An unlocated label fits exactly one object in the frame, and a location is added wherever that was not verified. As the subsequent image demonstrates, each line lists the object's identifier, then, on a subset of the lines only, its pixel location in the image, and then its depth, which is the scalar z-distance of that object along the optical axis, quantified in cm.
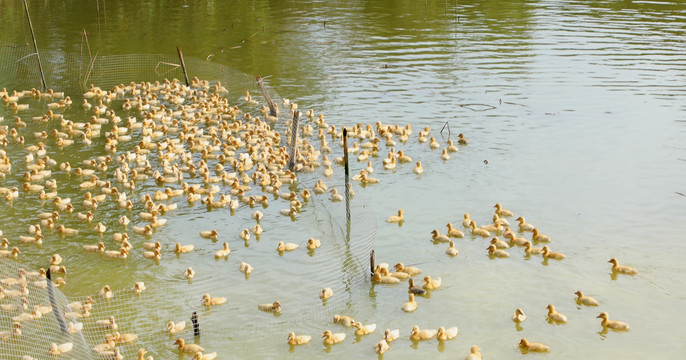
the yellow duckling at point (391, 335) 1293
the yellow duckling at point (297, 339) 1302
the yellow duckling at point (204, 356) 1234
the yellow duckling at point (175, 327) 1324
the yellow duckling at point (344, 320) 1340
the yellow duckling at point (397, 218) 1748
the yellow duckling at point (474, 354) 1239
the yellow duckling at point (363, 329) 1320
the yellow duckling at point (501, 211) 1756
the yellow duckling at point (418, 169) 2017
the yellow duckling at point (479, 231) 1667
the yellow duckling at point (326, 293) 1427
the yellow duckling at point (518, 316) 1358
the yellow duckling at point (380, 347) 1273
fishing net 1324
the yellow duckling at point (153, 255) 1580
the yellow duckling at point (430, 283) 1458
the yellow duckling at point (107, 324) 1330
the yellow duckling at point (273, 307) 1395
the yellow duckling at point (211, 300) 1408
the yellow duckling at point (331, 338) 1298
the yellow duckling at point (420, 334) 1300
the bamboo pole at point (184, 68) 2680
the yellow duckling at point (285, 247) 1620
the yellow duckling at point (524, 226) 1683
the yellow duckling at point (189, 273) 1507
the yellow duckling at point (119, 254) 1590
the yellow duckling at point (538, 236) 1640
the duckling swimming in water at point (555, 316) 1352
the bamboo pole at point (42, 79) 2694
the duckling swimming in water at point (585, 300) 1409
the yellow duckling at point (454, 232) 1662
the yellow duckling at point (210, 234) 1661
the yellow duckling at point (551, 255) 1570
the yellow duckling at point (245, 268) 1531
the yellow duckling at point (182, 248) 1609
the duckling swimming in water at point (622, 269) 1519
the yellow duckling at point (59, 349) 1261
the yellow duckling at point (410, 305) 1388
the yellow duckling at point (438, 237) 1647
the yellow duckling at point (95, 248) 1602
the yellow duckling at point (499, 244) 1605
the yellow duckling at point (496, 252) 1584
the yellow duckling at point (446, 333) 1306
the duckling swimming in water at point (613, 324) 1339
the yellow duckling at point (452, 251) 1589
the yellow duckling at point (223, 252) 1592
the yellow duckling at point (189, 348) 1271
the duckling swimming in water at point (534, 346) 1273
